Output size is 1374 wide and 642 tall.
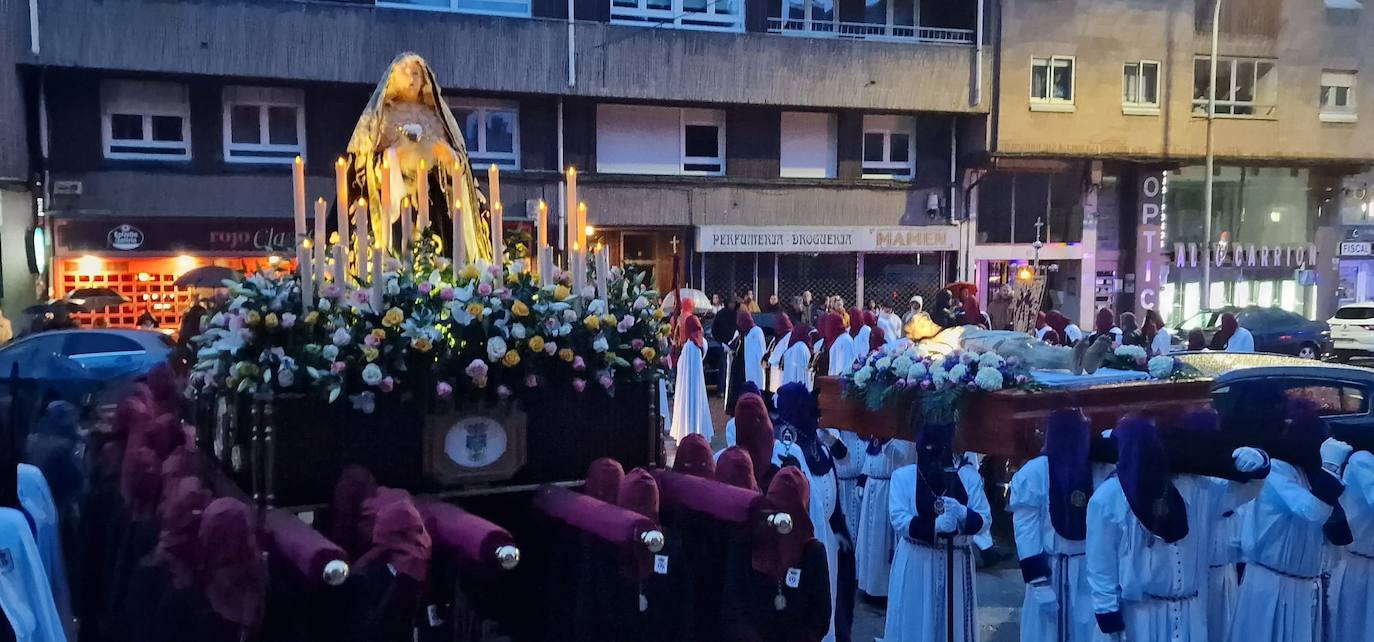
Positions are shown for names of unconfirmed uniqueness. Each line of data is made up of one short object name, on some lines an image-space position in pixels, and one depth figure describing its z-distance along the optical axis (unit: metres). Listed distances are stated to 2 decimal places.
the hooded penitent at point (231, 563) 3.86
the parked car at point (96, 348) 12.50
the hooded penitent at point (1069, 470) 5.25
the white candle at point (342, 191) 5.98
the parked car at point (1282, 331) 21.91
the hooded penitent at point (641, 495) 4.59
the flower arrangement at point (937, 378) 7.19
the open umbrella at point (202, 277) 16.91
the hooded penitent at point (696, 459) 5.31
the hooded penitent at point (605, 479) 4.85
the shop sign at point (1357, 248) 29.73
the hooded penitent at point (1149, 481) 4.83
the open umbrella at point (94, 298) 17.03
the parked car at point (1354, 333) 23.38
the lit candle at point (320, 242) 4.89
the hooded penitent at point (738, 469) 5.05
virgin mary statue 6.50
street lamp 25.72
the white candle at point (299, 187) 5.14
